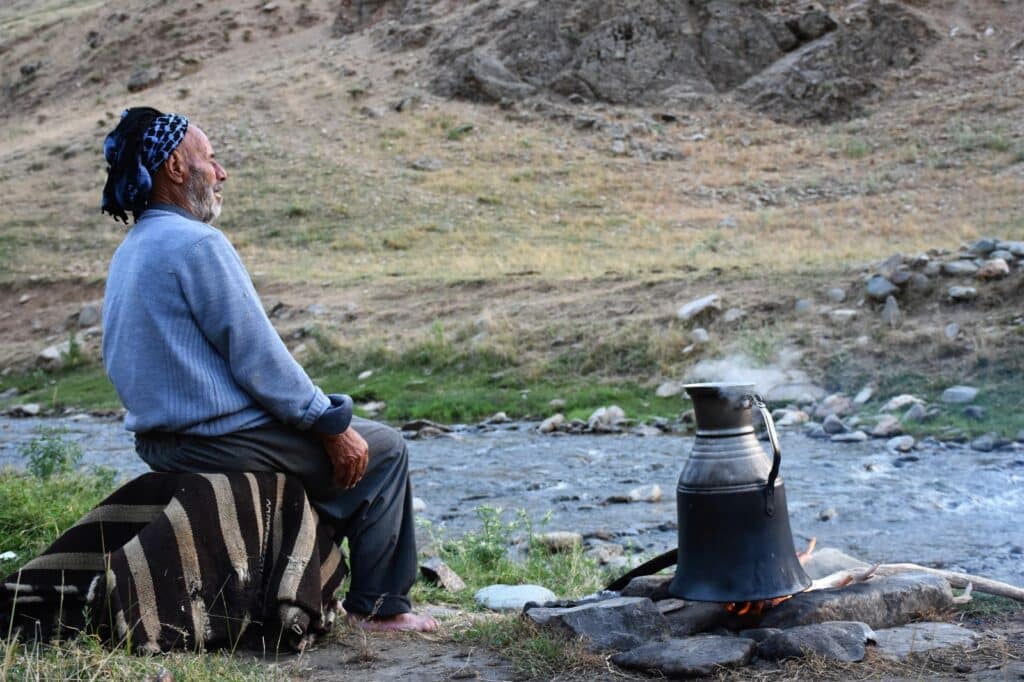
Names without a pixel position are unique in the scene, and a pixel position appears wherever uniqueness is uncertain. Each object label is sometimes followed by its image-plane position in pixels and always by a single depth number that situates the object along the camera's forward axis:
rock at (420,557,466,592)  5.12
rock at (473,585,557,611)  4.75
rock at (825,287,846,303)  12.35
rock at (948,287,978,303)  11.39
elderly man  3.61
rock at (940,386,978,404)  9.95
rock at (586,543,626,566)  6.15
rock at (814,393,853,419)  10.48
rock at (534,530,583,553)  6.41
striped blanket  3.50
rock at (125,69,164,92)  37.66
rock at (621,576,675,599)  4.09
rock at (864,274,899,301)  11.84
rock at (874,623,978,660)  3.55
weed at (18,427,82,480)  6.90
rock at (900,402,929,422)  9.87
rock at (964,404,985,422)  9.68
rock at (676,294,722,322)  12.61
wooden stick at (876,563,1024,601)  4.38
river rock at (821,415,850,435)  10.02
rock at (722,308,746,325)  12.40
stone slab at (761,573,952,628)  3.77
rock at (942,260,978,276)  11.69
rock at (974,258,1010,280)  11.46
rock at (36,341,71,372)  16.45
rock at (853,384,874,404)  10.52
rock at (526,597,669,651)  3.56
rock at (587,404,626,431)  11.20
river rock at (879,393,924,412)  10.16
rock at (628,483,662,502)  8.19
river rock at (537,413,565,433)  11.38
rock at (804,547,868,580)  4.68
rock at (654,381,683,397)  11.58
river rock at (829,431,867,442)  9.72
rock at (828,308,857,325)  11.79
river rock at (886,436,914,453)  9.27
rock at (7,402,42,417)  14.68
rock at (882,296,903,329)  11.42
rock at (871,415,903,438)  9.73
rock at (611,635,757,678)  3.29
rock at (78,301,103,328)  17.64
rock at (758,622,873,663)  3.39
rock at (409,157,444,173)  26.45
